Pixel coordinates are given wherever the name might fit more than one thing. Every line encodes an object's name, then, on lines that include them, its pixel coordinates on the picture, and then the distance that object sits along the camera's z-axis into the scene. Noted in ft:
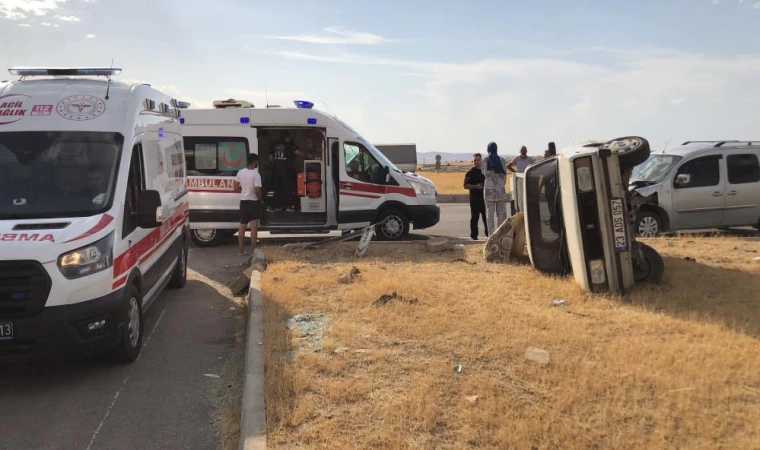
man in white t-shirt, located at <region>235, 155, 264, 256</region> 34.45
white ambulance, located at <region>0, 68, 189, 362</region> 15.10
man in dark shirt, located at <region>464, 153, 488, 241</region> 37.86
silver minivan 36.17
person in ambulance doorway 42.29
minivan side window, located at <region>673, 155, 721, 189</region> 36.47
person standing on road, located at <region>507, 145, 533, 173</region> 40.47
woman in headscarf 34.68
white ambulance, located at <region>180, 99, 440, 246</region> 38.75
